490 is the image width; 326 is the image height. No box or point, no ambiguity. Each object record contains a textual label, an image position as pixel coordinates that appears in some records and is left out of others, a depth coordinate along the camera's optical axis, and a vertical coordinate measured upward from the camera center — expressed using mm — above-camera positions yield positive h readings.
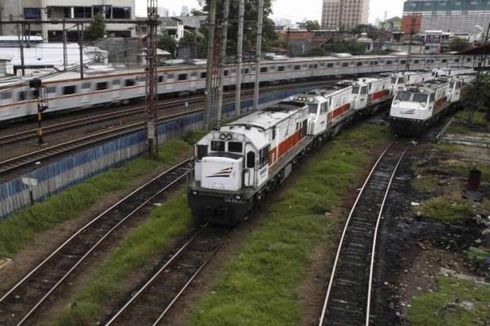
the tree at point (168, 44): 78750 -710
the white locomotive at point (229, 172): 17219 -4390
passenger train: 32125 -3362
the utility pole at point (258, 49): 32250 -420
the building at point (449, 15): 179000 +12874
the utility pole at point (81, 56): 35631 -1360
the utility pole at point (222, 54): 29312 -740
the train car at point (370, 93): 38525 -3670
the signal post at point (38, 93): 27341 -3329
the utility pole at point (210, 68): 28469 -1539
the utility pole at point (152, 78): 24877 -1952
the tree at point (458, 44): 108112 +1469
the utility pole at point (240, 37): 30219 +313
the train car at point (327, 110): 28188 -3860
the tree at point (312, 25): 161188 +6266
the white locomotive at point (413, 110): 33500 -3929
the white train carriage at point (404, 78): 47750 -2839
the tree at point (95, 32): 76169 +718
